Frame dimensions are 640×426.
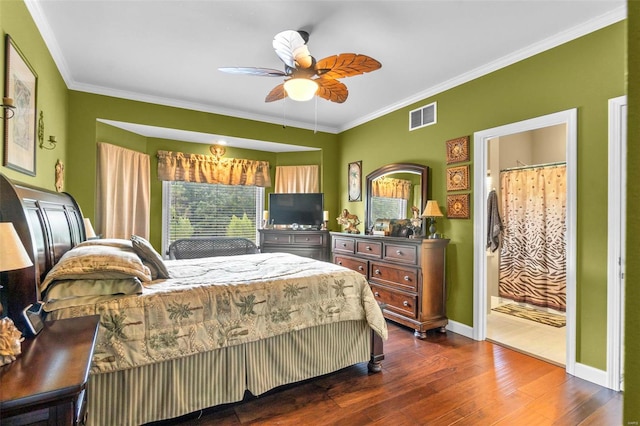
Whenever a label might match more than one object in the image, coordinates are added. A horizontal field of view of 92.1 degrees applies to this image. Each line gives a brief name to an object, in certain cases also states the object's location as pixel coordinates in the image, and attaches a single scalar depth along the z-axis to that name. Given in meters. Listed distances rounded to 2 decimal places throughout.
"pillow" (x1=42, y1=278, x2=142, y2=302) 1.67
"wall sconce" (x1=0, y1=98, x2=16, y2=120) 1.67
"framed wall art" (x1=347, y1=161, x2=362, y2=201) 5.07
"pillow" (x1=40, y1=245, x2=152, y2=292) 1.69
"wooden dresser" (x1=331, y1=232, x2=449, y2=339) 3.37
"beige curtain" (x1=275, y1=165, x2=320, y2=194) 5.54
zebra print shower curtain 4.17
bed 1.70
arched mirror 3.94
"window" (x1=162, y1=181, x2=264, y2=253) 4.84
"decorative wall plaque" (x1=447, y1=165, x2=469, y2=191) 3.42
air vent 3.84
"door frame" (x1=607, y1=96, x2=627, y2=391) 2.30
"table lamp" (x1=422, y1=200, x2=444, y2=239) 3.53
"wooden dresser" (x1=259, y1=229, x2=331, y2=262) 5.09
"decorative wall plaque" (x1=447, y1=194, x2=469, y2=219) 3.41
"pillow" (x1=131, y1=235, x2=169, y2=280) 2.28
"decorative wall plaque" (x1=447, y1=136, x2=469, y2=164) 3.43
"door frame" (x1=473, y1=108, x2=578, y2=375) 2.57
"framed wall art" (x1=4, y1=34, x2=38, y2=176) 1.94
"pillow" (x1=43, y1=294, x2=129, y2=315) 1.64
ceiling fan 2.27
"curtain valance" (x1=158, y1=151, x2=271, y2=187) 4.75
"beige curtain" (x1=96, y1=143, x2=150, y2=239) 4.02
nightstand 0.91
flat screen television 5.28
